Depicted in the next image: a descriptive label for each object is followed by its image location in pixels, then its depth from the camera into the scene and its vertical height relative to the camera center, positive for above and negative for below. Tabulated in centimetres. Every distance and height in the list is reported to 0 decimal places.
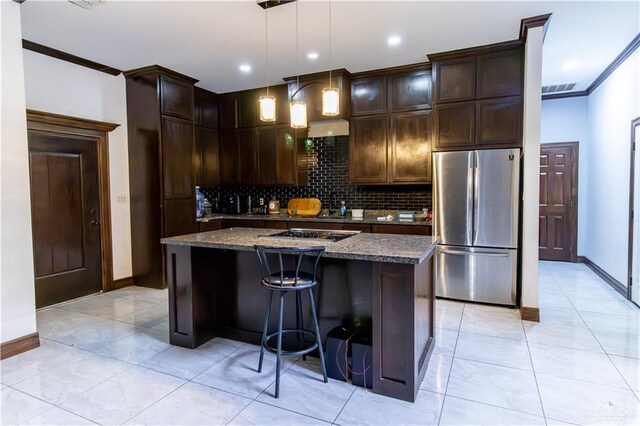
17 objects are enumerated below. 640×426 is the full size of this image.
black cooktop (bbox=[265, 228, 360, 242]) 277 -30
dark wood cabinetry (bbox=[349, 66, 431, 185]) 436 +87
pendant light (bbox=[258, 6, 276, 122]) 269 +68
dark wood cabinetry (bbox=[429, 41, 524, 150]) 382 +109
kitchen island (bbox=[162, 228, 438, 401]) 213 -68
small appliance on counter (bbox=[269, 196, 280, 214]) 545 -13
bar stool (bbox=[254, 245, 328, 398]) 218 -54
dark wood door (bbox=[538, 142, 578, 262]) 580 -7
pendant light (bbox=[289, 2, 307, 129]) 266 +63
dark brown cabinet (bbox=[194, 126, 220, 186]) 526 +64
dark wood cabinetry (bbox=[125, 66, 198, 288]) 443 +50
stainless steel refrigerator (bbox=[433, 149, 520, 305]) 377 -30
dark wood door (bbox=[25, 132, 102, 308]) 386 -17
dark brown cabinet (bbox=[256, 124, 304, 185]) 516 +63
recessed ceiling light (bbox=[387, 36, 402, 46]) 359 +159
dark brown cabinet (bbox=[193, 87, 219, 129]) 518 +137
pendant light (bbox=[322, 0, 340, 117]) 257 +70
